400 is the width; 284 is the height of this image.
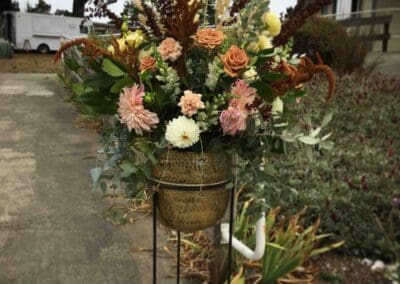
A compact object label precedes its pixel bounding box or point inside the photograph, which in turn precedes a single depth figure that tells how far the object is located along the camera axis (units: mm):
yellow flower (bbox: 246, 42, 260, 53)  1674
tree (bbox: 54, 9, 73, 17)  33159
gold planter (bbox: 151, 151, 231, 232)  1683
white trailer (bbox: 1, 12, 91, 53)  26047
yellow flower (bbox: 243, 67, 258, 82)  1631
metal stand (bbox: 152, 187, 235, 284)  1837
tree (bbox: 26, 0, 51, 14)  35344
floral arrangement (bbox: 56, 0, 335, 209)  1596
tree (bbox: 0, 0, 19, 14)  29797
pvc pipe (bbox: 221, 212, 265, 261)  2473
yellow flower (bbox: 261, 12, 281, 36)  1668
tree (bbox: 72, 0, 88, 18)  23488
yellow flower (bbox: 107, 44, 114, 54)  1700
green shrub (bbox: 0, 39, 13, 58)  20344
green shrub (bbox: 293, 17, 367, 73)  8359
